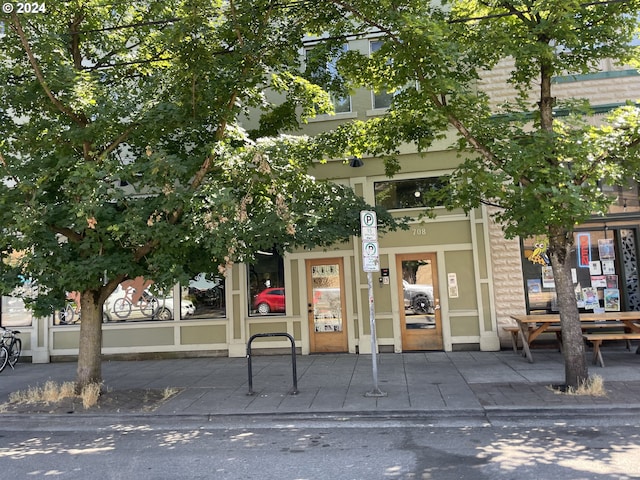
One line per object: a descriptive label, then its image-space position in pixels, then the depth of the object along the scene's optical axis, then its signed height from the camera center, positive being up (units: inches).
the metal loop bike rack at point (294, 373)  302.5 -50.1
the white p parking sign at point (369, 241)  293.7 +28.7
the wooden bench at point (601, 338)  341.1 -42.7
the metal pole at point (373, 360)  289.3 -42.8
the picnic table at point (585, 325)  348.2 -36.5
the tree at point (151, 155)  272.2 +87.9
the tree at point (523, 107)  258.8 +105.2
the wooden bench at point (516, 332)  397.4 -42.6
